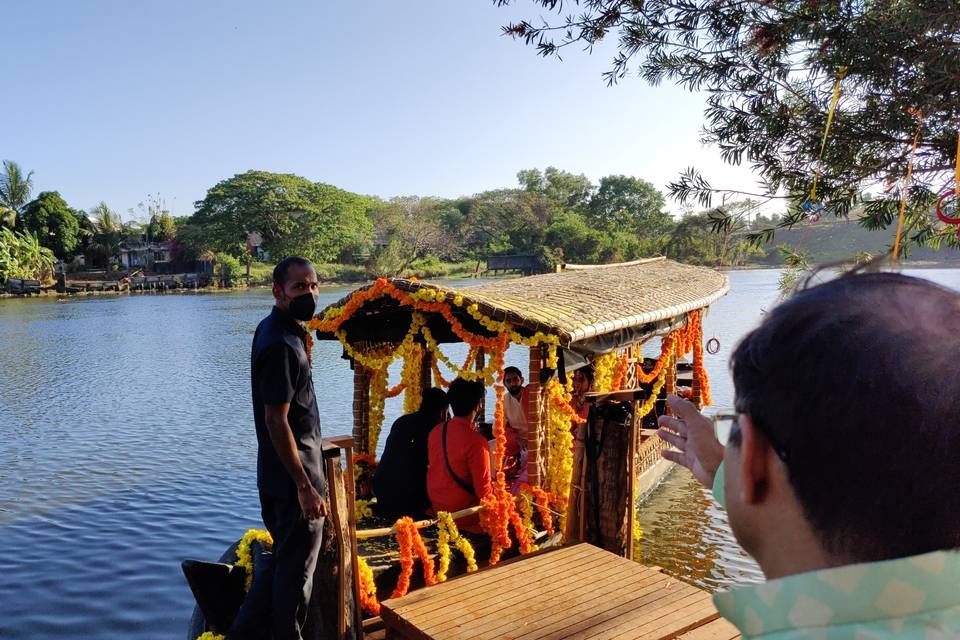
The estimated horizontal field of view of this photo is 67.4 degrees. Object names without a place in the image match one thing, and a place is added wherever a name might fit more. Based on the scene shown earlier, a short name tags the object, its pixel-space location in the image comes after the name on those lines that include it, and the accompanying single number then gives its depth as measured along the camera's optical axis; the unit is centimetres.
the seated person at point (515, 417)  708
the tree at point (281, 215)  5109
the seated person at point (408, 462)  534
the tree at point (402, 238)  5484
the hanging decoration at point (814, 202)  355
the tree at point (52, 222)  4875
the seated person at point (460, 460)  499
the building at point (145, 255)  5703
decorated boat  420
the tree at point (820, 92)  346
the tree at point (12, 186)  5344
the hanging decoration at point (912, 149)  326
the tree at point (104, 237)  5484
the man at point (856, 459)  69
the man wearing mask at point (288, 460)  346
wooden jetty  333
